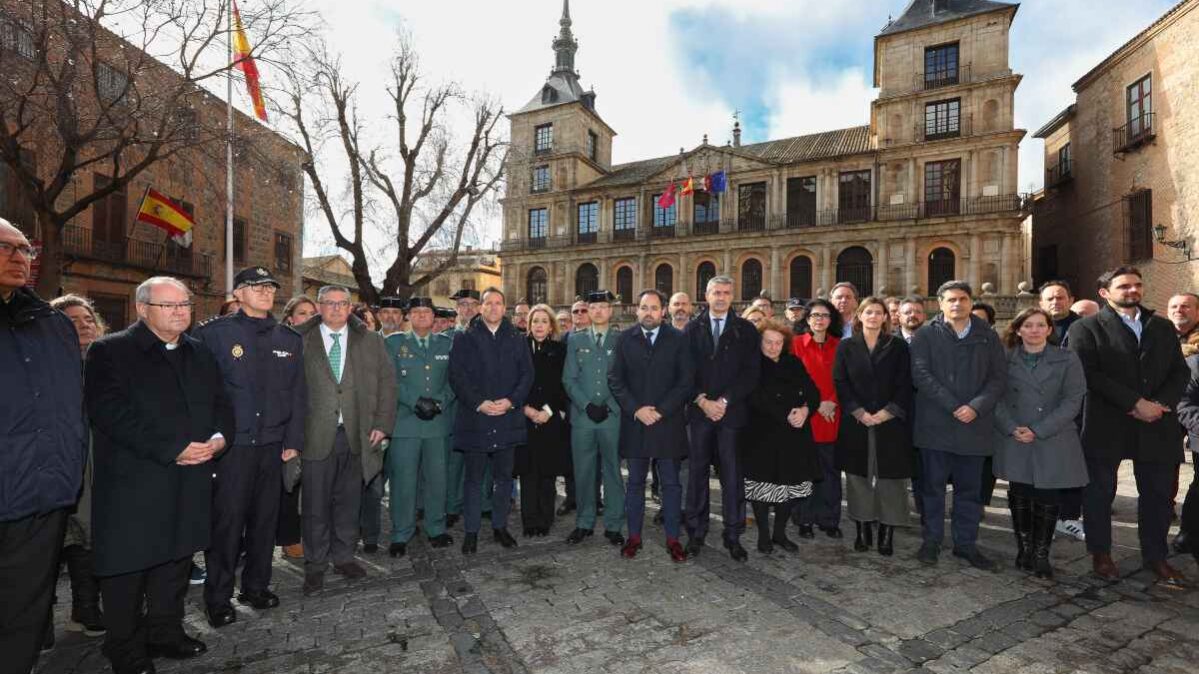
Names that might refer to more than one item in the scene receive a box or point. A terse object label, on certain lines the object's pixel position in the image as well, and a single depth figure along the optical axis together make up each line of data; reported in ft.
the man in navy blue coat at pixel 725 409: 17.20
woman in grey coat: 15.44
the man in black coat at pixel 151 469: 10.62
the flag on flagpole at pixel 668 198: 112.16
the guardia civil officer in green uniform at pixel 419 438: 17.72
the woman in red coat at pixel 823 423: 19.11
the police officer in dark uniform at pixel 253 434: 13.21
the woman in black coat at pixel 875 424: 17.13
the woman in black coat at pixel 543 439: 19.43
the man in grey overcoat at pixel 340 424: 15.20
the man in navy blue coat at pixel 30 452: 8.39
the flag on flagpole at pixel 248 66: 36.47
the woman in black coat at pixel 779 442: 17.22
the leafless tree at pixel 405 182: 65.72
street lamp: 61.87
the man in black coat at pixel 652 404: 17.28
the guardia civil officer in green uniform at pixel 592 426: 18.66
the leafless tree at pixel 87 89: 28.71
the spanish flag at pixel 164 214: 44.80
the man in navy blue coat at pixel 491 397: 18.02
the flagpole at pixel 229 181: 37.32
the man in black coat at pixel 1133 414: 15.29
